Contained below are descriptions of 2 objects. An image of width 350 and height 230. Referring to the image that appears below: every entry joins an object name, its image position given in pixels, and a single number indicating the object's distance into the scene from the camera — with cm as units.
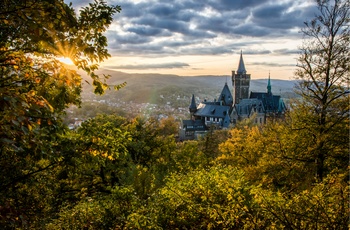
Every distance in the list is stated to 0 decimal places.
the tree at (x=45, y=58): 381
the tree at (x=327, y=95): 1219
